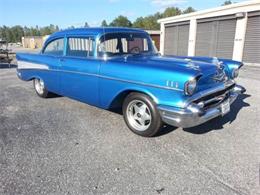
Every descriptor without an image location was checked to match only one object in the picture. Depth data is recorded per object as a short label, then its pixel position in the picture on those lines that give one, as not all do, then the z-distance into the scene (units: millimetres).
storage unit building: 13609
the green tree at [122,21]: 82012
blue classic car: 3285
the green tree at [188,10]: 79569
